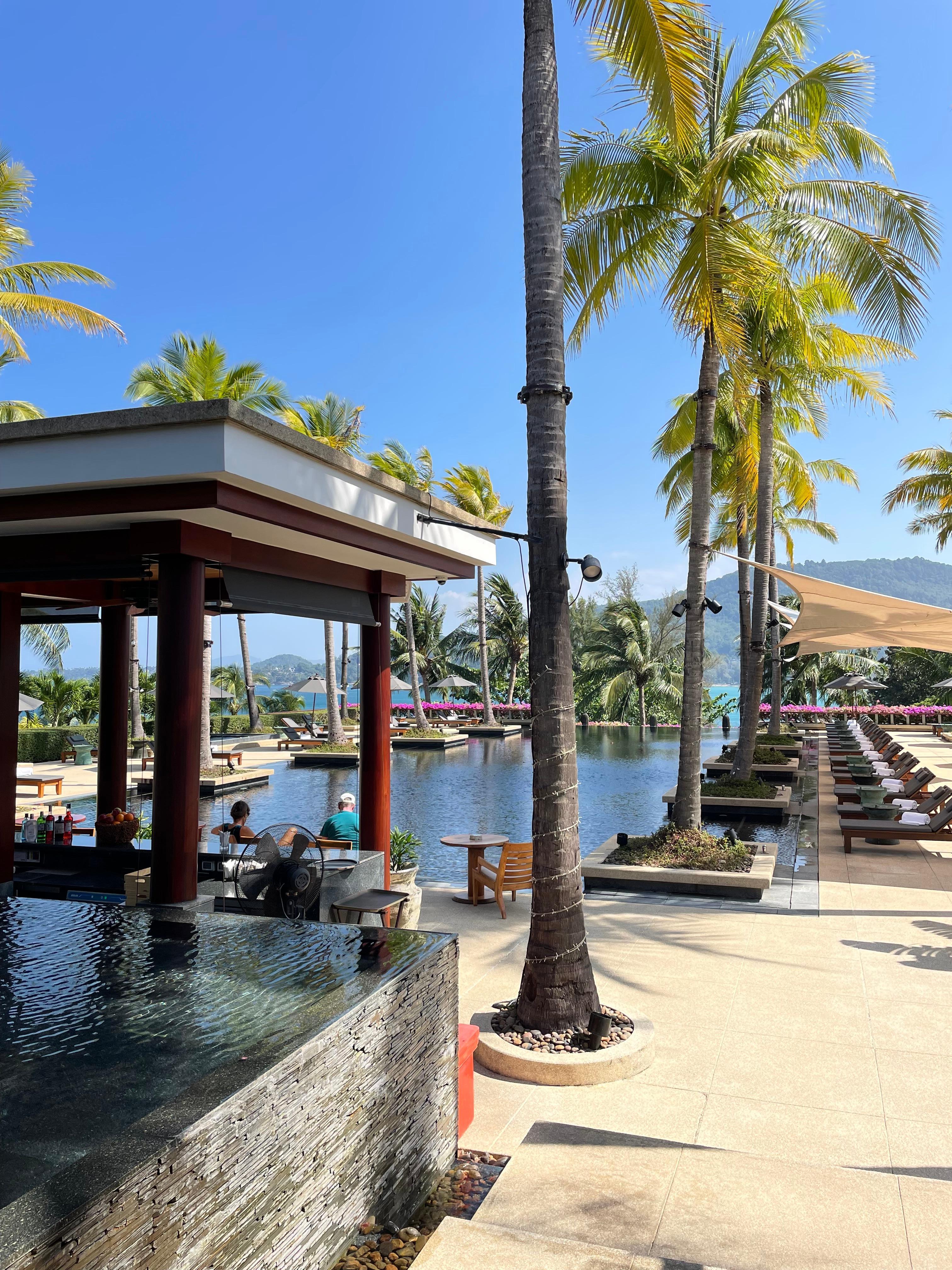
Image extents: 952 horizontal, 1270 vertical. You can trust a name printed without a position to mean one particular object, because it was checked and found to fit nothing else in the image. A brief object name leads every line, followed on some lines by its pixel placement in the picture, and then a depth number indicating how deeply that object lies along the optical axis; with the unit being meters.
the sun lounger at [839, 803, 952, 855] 11.48
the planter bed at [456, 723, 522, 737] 33.91
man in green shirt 8.77
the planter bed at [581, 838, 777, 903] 9.52
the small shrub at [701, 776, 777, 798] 15.60
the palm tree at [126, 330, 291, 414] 22.16
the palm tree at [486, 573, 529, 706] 42.78
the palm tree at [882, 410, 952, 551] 29.02
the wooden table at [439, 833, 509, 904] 9.40
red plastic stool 4.58
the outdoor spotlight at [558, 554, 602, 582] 5.99
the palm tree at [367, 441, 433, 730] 33.06
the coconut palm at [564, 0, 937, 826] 10.34
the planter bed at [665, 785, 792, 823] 14.98
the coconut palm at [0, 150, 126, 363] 16.89
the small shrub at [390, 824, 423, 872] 9.23
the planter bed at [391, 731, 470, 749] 29.34
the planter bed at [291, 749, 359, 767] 25.59
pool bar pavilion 2.45
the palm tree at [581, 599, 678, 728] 38.75
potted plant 8.02
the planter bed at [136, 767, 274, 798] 19.33
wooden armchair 8.86
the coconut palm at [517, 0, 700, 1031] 5.59
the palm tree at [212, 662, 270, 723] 43.38
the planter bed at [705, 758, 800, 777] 19.30
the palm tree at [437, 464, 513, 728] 32.12
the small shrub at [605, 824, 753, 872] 10.15
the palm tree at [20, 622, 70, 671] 33.50
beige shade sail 9.95
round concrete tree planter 5.14
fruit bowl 9.02
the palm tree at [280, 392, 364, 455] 29.06
